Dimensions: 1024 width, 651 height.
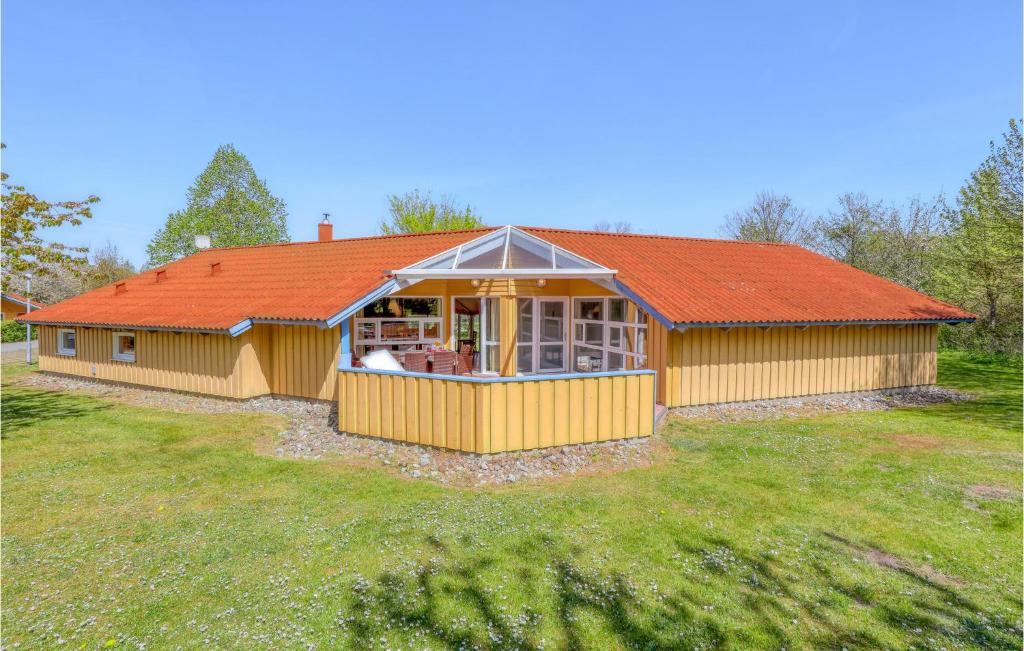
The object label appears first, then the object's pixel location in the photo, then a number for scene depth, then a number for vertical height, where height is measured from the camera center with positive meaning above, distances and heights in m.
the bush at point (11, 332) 29.86 -0.97
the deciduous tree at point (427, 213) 40.62 +8.36
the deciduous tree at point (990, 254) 16.41 +2.33
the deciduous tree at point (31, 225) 10.34 +1.88
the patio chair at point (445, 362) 12.16 -1.12
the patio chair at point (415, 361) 12.28 -1.10
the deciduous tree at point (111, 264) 37.76 +4.50
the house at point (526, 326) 11.11 -0.27
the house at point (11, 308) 33.69 +0.53
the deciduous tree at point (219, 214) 37.25 +7.58
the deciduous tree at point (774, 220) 36.66 +6.96
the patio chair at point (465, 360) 13.17 -1.18
